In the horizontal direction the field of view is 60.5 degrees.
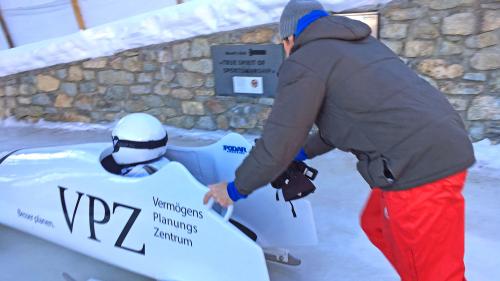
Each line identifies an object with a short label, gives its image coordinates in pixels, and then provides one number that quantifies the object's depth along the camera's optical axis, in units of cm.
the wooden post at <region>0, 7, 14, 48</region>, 541
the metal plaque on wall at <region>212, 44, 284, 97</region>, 378
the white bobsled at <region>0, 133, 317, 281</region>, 168
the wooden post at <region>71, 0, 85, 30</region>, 488
